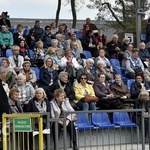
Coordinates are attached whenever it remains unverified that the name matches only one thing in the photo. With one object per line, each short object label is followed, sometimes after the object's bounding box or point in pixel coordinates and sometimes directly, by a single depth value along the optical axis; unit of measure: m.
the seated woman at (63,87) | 13.39
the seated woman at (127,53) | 18.05
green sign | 8.98
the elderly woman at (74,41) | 18.12
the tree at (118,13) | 37.75
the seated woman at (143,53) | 18.98
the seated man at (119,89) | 14.76
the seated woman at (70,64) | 15.08
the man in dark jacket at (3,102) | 9.55
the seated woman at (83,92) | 13.34
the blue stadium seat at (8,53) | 16.15
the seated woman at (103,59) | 17.07
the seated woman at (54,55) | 15.85
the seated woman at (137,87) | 14.75
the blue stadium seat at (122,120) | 10.84
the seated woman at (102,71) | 15.87
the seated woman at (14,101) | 11.36
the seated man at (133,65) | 17.06
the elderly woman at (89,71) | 15.19
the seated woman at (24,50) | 16.12
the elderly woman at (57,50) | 16.49
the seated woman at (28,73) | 14.03
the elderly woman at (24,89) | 12.84
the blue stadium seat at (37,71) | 15.12
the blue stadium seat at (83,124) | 10.82
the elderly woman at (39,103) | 11.66
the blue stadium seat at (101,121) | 10.62
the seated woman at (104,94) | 13.85
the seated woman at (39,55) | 16.27
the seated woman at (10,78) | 13.48
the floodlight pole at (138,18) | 19.64
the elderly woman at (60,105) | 11.41
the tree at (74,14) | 28.68
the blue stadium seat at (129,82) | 16.03
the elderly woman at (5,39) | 17.00
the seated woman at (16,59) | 15.23
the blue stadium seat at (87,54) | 18.40
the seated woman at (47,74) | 14.48
